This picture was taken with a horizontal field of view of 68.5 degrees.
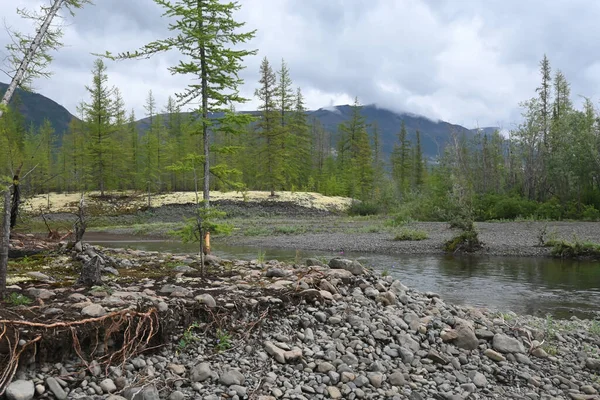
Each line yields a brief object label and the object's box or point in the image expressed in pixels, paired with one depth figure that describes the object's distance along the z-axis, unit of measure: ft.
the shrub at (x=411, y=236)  78.89
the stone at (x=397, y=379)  16.05
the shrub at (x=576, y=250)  59.88
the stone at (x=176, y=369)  14.29
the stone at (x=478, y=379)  16.89
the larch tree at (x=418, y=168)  240.73
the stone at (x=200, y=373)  14.13
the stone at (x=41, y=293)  16.94
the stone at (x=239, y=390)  13.78
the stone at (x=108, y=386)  12.80
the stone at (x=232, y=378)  14.20
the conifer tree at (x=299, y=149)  180.86
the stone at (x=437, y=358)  18.17
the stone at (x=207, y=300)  17.70
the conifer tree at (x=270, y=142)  151.64
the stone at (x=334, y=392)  14.67
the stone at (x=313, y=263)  28.30
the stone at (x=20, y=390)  11.41
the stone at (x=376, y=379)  15.71
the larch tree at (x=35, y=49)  23.58
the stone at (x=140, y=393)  12.66
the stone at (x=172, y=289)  19.39
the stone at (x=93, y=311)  14.87
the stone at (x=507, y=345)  19.90
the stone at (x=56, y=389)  12.02
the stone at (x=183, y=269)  25.07
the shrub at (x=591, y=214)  100.32
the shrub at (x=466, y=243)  67.36
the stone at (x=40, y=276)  20.40
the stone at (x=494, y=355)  19.19
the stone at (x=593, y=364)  19.08
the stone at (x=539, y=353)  20.03
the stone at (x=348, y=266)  27.04
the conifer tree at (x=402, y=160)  232.32
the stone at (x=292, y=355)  16.25
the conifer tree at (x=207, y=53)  31.55
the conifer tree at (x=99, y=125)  149.79
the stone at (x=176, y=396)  13.03
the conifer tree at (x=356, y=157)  165.78
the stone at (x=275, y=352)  16.11
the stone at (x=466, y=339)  19.90
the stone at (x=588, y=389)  16.98
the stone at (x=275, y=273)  25.00
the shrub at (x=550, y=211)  105.70
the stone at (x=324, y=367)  16.06
